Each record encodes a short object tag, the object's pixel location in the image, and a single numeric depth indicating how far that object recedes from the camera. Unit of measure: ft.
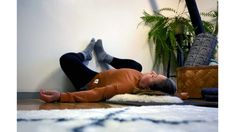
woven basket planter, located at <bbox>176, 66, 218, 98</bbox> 6.05
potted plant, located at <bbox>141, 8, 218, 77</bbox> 7.81
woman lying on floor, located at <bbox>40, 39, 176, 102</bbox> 5.26
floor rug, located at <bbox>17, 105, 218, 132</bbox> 1.89
